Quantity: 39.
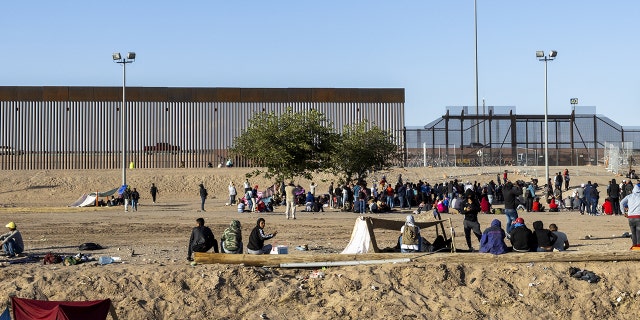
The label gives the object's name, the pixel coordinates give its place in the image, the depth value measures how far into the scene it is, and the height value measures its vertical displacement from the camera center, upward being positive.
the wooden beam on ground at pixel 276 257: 18.64 -1.67
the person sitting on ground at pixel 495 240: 19.09 -1.36
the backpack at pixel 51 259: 19.25 -1.71
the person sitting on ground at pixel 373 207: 33.86 -1.14
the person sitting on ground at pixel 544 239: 19.36 -1.36
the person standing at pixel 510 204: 22.23 -0.70
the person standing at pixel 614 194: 32.03 -0.69
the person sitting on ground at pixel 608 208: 32.94 -1.21
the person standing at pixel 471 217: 20.53 -0.94
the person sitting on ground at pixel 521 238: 19.19 -1.33
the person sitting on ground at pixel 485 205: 32.72 -1.08
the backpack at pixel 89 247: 21.17 -1.60
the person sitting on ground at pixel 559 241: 19.69 -1.45
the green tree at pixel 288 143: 40.47 +1.55
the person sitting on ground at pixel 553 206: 34.87 -1.19
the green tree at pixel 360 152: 43.41 +1.19
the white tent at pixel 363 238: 19.17 -1.32
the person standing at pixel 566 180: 41.85 -0.23
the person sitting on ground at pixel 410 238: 18.98 -1.30
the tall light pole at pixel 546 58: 44.53 +5.81
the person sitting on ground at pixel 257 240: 19.00 -1.32
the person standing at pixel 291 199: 29.92 -0.72
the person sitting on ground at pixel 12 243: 19.81 -1.40
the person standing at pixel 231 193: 38.00 -0.65
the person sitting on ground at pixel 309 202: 34.78 -0.96
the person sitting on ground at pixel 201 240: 18.98 -1.31
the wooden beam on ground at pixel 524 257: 19.00 -1.73
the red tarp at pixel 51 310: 13.93 -2.04
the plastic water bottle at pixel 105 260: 19.11 -1.72
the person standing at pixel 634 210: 18.83 -0.74
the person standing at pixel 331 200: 37.28 -0.95
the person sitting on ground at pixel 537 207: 34.69 -1.21
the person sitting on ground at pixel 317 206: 34.97 -1.14
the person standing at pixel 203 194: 35.19 -0.63
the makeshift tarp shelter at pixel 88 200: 38.25 -0.91
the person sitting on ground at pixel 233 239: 19.00 -1.30
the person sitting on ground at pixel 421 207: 34.14 -1.20
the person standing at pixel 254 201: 34.47 -0.90
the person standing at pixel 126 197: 35.41 -0.76
